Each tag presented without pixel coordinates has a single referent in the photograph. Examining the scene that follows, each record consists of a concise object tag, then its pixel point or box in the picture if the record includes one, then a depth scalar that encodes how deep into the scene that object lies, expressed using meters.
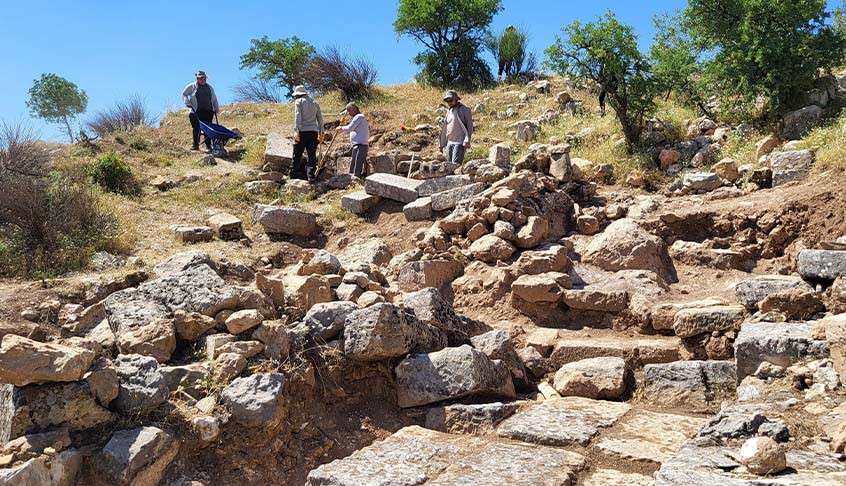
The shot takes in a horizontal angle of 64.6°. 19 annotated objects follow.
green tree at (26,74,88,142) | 35.12
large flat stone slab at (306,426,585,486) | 3.57
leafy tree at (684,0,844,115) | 9.38
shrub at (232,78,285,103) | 22.62
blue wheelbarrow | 13.39
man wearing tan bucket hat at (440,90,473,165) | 10.31
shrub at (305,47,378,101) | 18.47
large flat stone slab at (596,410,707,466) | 3.74
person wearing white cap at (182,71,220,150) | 13.31
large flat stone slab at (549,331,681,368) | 5.40
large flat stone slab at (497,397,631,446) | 4.07
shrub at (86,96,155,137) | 19.12
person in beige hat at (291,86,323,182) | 10.77
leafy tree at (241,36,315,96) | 21.91
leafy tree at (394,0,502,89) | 20.05
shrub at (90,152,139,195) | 10.60
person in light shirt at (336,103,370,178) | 10.70
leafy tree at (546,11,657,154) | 10.37
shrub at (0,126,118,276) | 7.24
